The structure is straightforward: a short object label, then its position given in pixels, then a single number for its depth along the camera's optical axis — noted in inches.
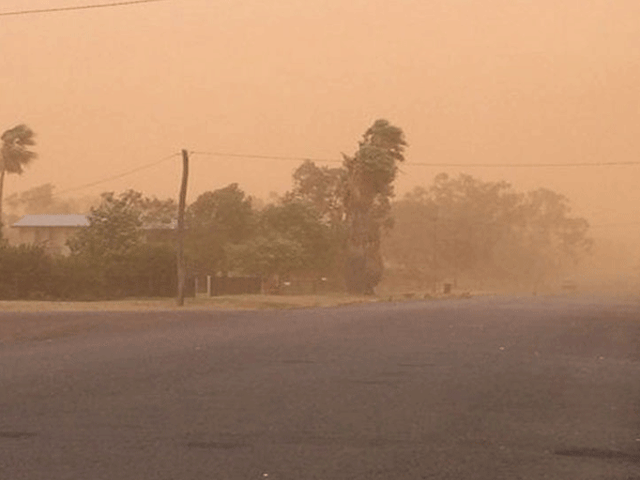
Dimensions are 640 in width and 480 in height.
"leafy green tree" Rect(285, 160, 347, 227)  4722.0
